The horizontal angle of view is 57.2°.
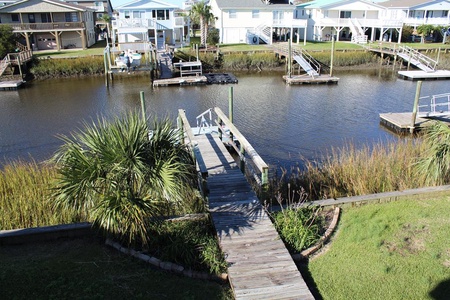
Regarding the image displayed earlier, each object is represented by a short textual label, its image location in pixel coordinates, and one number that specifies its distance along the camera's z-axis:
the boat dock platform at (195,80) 31.97
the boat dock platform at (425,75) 33.94
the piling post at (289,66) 33.72
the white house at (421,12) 52.09
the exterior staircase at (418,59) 36.31
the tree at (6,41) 37.08
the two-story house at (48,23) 43.53
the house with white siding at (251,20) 47.56
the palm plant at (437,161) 10.48
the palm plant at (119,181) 7.63
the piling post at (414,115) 19.53
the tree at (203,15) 44.22
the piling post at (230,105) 16.17
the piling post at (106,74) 32.19
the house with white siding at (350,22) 49.47
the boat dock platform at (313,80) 32.84
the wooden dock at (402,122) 19.83
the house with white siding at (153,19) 42.66
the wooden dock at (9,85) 30.92
